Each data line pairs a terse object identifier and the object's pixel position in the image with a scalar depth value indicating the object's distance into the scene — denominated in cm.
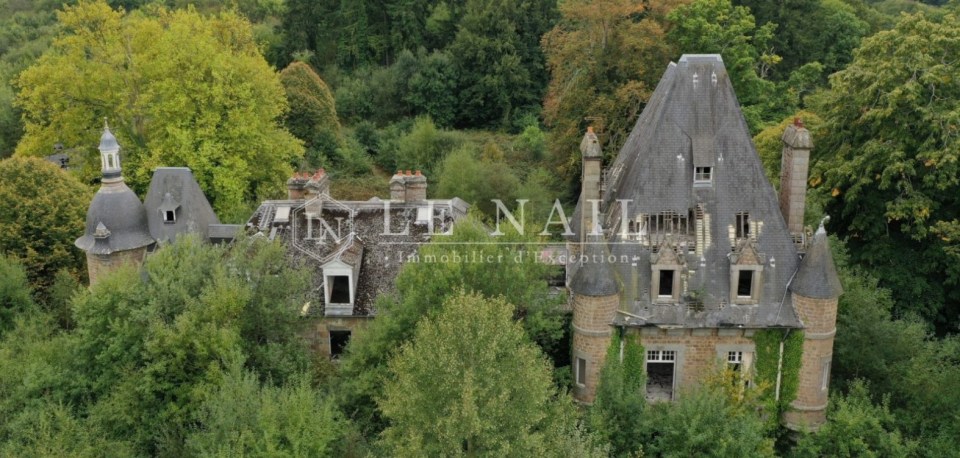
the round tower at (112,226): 3164
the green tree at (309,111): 6059
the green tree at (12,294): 3362
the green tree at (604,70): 4522
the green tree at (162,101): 4262
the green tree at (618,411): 2531
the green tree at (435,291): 2588
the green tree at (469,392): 2020
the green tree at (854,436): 2558
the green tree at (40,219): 3725
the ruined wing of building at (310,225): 3017
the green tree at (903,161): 3253
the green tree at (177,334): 2564
